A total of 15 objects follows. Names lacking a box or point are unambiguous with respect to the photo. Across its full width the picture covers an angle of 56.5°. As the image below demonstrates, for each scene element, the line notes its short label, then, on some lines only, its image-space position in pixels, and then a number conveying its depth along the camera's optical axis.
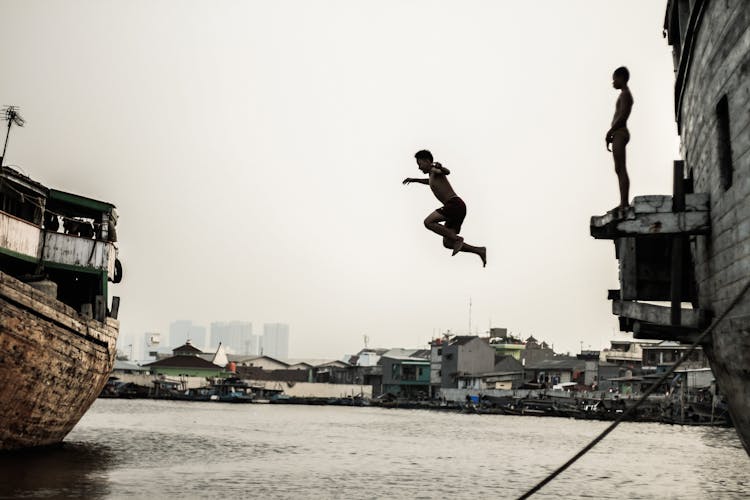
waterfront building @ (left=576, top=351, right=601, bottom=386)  80.25
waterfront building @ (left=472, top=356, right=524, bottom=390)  87.38
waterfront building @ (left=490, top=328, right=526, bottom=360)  103.19
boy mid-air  8.05
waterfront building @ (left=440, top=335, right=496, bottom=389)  89.62
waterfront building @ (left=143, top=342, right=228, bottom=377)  100.69
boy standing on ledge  8.91
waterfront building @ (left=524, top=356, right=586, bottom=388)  83.12
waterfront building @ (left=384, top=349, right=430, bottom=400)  98.25
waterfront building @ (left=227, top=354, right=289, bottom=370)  111.12
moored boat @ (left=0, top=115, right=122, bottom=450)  17.02
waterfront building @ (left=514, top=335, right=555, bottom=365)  101.38
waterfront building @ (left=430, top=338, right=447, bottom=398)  94.19
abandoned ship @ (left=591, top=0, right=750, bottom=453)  7.09
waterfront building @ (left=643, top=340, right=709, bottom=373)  65.38
